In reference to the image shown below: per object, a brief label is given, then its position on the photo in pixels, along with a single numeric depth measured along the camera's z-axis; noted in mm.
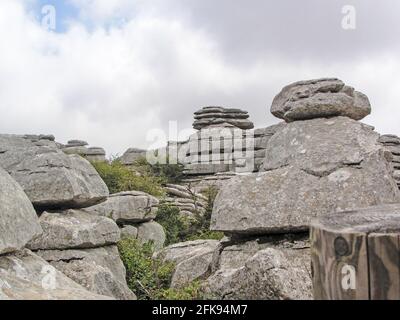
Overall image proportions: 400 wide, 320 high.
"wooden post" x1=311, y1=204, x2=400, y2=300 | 2635
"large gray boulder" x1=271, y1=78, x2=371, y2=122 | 8773
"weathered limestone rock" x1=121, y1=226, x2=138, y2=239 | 15658
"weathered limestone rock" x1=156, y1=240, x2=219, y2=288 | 8705
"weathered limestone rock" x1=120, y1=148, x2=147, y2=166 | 39688
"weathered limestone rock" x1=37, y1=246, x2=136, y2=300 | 9250
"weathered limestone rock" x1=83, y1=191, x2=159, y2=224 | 16172
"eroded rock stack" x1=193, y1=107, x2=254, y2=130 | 42562
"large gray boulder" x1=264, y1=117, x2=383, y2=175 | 7906
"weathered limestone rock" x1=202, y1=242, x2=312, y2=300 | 5203
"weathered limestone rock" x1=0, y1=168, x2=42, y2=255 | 5730
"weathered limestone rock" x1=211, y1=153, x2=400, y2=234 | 7414
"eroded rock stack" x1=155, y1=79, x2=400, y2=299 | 7457
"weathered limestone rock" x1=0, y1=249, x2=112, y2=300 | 4734
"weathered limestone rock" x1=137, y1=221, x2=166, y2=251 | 16458
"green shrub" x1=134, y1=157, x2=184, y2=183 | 33938
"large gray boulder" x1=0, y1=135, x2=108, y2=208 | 10547
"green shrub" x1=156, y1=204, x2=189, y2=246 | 18870
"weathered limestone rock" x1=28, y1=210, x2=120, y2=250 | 10164
